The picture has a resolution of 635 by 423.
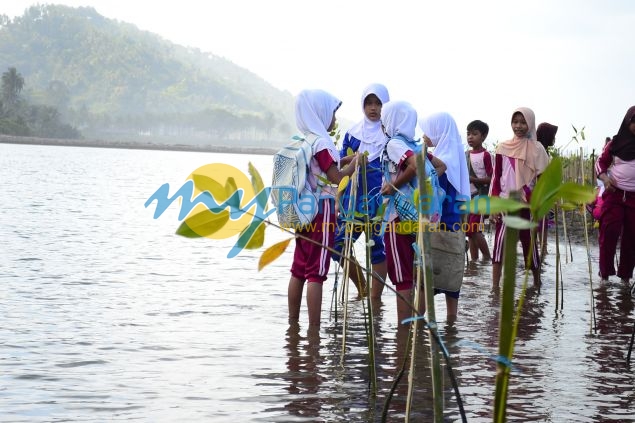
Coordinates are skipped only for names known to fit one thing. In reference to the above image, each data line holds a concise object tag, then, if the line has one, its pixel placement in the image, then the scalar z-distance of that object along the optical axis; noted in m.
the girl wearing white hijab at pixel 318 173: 5.84
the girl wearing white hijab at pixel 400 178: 5.88
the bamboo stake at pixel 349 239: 4.88
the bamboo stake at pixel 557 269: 7.13
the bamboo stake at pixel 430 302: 2.47
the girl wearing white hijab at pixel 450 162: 6.30
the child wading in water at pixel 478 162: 9.26
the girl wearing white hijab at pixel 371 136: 6.74
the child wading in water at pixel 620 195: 8.36
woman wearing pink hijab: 7.96
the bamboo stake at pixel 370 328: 4.09
